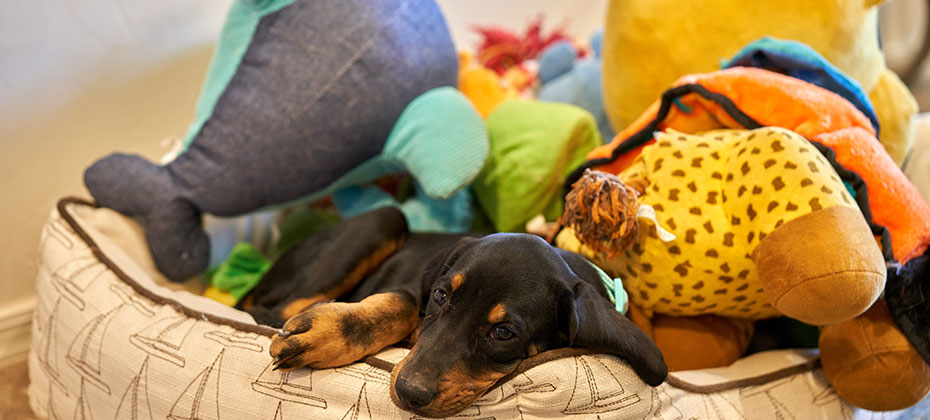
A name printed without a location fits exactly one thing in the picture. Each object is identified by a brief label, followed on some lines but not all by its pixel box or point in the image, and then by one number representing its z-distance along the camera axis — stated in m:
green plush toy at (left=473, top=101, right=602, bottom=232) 1.62
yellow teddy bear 1.54
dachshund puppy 0.96
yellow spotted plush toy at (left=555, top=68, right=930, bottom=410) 1.01
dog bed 1.03
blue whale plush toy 1.57
